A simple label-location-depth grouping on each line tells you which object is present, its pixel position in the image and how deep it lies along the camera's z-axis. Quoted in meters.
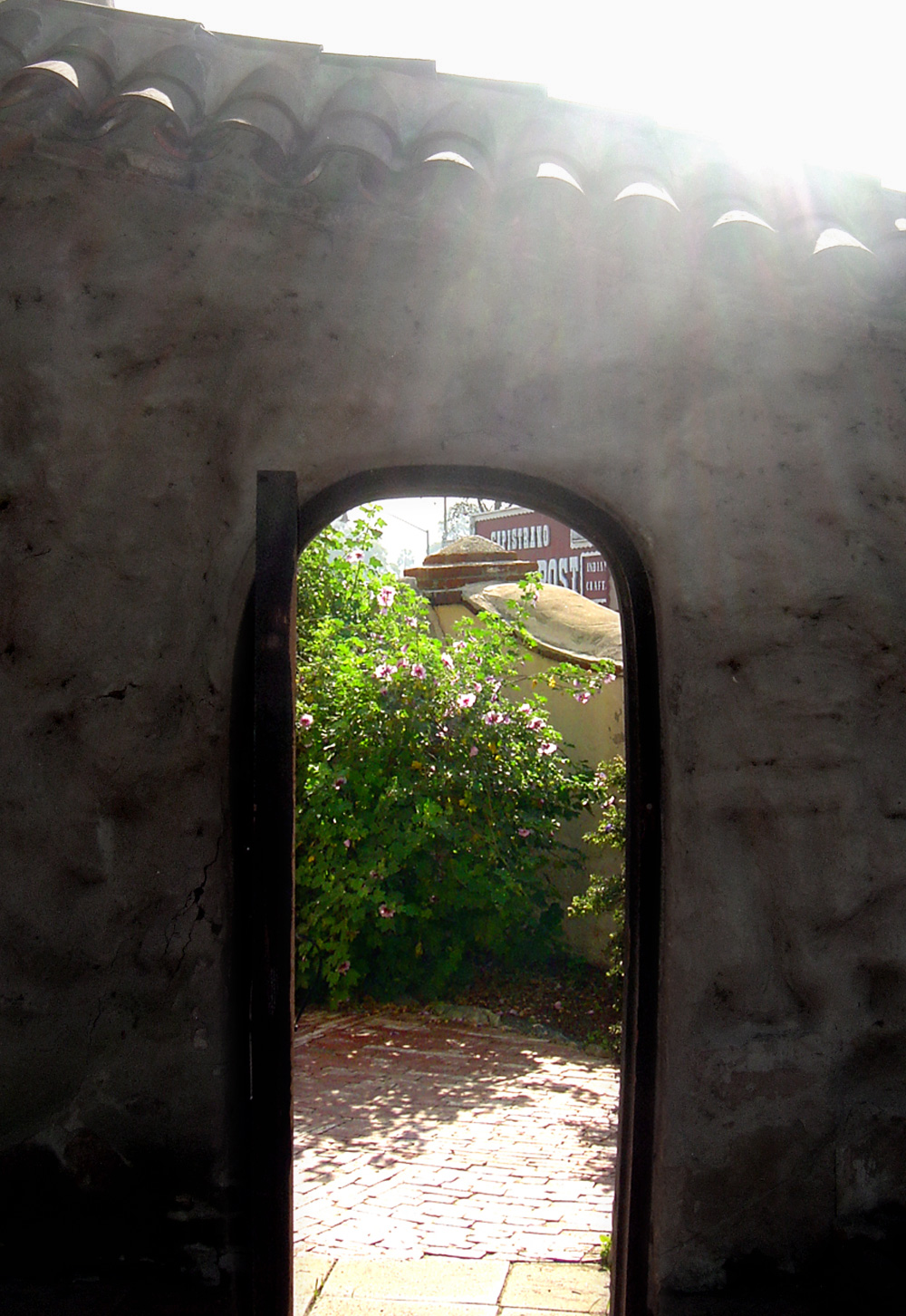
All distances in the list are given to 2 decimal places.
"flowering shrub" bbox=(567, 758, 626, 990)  6.50
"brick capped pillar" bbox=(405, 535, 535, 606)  10.11
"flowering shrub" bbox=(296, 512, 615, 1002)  7.57
